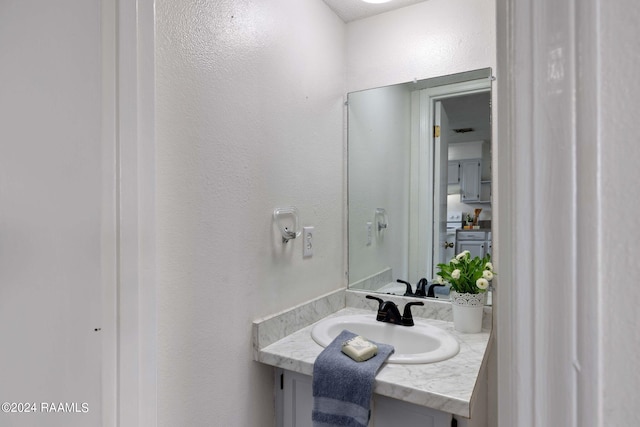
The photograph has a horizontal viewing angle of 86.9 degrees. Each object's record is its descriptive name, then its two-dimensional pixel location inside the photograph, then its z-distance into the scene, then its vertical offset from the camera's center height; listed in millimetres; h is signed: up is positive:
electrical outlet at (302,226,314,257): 1410 -121
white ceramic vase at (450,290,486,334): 1313 -396
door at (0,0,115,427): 776 +2
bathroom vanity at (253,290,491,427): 905 -474
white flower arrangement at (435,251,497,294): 1310 -248
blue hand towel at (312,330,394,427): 952 -513
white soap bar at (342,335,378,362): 1040 -434
